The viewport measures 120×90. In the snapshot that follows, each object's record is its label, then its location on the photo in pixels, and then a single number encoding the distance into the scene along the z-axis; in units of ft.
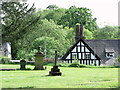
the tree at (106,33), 231.71
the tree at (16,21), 115.75
